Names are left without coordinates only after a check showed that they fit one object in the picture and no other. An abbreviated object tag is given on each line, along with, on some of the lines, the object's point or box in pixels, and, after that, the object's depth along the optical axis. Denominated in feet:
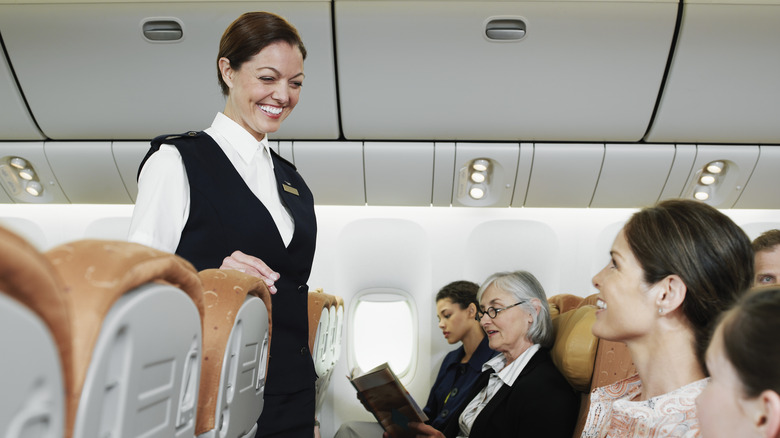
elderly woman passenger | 8.62
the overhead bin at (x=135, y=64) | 10.08
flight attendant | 4.70
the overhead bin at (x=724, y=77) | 10.07
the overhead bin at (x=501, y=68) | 10.09
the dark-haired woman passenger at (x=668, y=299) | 4.94
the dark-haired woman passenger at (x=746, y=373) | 2.68
